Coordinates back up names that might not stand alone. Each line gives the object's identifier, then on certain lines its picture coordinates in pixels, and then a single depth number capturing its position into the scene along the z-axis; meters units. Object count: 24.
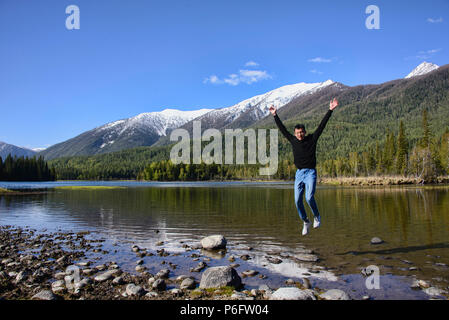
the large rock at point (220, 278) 8.55
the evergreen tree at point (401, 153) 110.88
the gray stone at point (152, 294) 7.93
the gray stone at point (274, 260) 11.23
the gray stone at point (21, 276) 9.27
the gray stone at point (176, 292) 8.01
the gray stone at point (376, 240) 14.10
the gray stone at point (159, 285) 8.56
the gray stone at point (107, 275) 9.37
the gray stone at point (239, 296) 7.45
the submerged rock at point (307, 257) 11.40
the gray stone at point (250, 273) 9.84
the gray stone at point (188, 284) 8.66
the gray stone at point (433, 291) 7.73
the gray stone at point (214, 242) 13.73
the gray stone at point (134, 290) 8.03
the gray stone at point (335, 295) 7.41
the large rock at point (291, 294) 7.12
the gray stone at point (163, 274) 9.70
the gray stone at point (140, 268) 10.48
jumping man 10.18
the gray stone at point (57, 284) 8.66
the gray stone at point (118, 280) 9.04
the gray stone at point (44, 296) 7.54
